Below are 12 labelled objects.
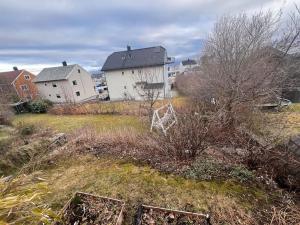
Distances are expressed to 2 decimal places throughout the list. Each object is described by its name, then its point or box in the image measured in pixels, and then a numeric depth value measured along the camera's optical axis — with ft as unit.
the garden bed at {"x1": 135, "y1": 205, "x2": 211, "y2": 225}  7.45
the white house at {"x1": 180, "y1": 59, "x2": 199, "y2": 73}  175.11
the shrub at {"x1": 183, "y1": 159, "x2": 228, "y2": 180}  10.75
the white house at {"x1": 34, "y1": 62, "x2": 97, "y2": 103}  76.43
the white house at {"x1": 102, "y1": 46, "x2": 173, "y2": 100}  67.05
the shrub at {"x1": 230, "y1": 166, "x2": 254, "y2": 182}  10.24
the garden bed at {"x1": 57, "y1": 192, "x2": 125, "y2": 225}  7.52
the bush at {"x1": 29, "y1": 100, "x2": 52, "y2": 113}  55.01
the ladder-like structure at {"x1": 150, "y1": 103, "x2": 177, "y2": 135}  22.59
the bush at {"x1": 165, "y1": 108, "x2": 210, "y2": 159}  11.57
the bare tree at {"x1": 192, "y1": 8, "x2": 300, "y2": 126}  19.71
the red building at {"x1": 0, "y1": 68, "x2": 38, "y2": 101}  82.58
